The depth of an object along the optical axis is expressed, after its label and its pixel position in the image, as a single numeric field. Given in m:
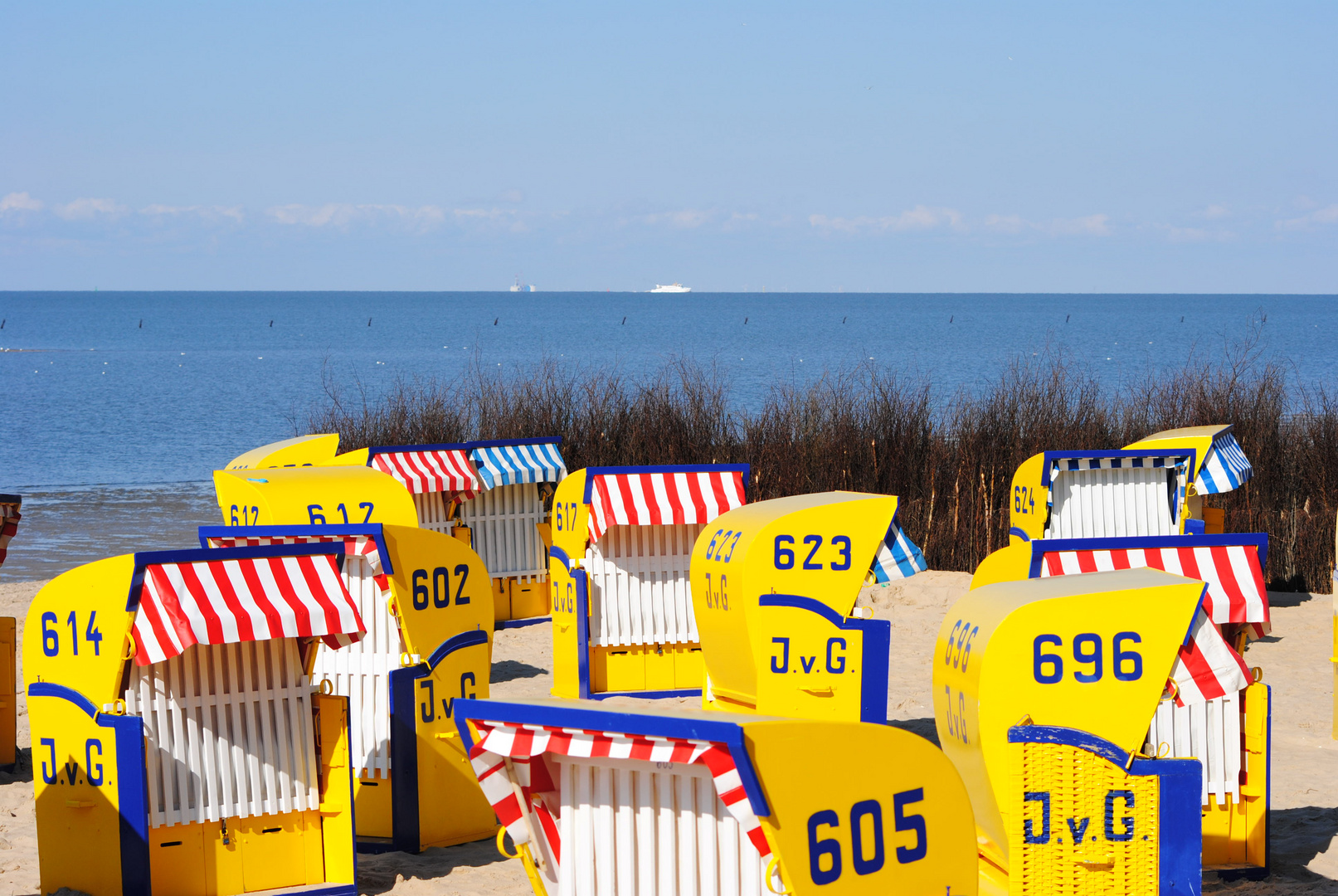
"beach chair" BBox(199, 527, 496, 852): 15.23
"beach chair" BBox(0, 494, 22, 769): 18.44
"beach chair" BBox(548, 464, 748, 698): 21.89
